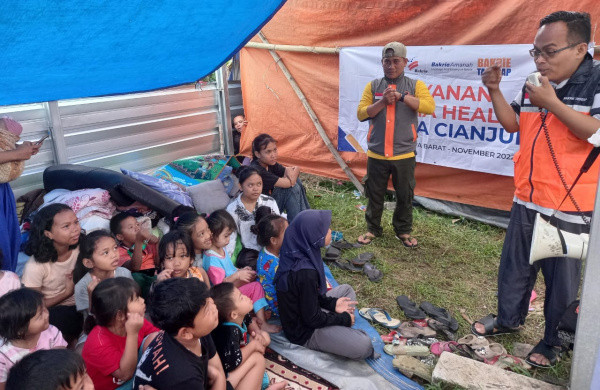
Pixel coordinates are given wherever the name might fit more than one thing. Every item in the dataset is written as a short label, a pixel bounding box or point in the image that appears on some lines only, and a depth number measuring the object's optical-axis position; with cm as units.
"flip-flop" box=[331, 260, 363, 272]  432
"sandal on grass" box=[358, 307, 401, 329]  342
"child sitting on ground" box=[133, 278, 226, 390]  206
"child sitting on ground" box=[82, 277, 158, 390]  235
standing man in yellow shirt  430
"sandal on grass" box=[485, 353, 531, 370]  290
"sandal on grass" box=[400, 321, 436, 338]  329
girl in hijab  291
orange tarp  483
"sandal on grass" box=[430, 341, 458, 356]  309
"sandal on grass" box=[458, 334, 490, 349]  303
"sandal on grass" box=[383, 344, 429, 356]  307
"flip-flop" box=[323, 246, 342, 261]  450
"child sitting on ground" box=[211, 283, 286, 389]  258
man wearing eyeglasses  248
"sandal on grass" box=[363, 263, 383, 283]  414
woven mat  282
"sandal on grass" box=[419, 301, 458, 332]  338
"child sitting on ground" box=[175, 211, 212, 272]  344
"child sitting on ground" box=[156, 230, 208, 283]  309
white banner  481
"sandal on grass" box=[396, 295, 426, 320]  353
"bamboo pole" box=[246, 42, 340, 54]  605
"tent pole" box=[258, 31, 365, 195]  643
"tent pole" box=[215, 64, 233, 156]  623
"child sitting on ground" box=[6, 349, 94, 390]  174
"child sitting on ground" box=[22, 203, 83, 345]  301
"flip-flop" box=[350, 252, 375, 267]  437
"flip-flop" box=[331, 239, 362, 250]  475
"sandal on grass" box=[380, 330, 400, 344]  327
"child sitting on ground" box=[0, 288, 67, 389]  220
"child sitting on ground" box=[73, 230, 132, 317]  293
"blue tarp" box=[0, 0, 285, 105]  227
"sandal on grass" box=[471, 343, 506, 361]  297
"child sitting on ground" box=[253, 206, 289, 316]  333
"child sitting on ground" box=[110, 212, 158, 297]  347
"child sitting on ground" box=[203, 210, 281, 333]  328
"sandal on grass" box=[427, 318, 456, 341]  329
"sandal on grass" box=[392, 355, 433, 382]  283
